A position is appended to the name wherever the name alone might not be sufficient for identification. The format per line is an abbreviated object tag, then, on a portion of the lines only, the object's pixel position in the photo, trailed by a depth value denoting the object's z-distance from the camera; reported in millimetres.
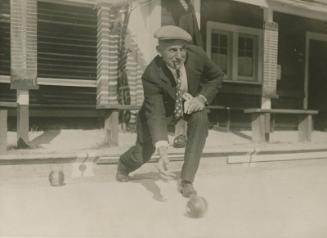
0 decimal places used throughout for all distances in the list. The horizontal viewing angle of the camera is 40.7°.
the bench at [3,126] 4477
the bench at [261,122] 6891
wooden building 5926
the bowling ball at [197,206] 2994
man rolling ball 3223
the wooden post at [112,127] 5344
